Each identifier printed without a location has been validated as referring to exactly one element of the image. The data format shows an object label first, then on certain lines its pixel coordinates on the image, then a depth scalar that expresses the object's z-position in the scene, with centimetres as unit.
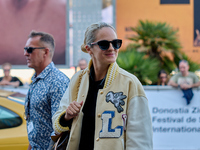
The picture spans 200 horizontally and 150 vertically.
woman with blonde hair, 435
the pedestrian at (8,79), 1585
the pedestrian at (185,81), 1430
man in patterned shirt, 598
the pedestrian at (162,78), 1752
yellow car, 858
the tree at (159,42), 2380
